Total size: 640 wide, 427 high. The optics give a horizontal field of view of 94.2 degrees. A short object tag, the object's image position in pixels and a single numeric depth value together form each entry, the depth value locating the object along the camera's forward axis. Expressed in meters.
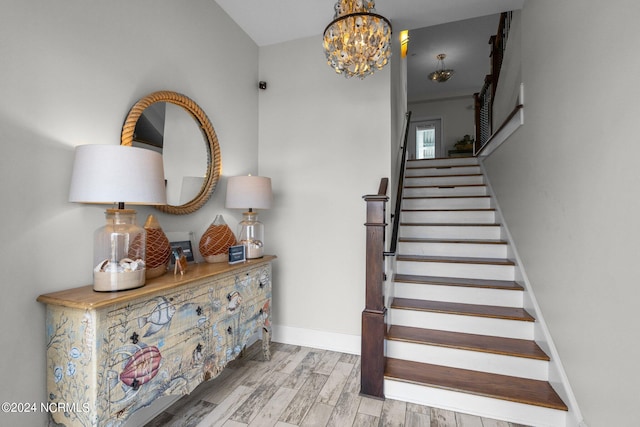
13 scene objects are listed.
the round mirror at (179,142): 1.77
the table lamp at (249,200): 2.27
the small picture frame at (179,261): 1.71
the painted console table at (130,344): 1.20
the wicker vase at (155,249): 1.61
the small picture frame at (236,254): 2.10
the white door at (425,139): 7.89
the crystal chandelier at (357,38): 1.54
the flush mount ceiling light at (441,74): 5.87
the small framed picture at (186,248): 2.02
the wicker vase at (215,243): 2.11
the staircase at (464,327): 1.85
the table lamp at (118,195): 1.24
